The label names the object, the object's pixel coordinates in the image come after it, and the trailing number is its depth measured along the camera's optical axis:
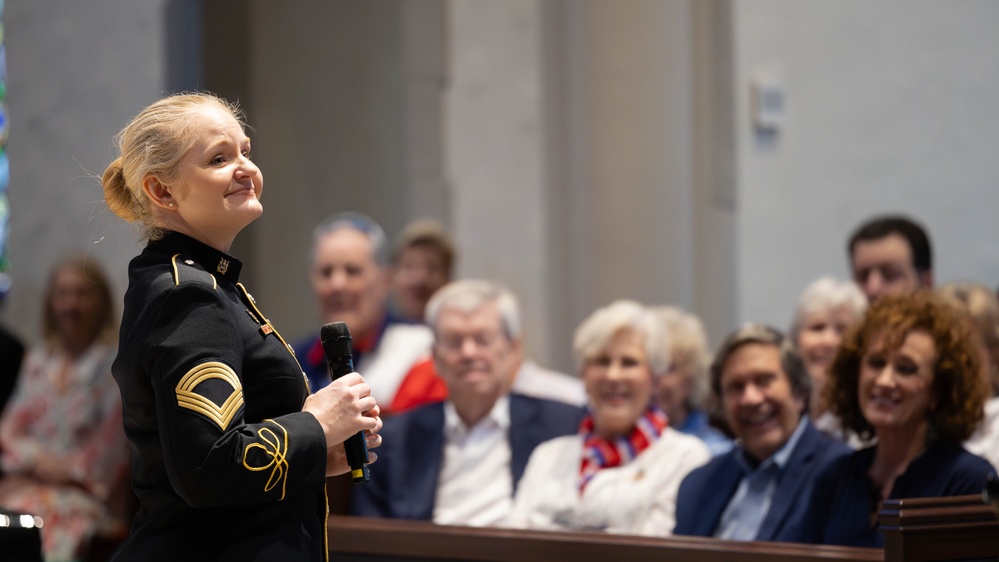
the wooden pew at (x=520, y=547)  7.01
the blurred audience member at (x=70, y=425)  14.60
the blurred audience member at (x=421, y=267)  14.10
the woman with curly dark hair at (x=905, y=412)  7.43
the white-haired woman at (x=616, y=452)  8.97
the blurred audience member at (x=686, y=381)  11.27
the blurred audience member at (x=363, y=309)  12.03
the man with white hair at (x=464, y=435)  9.96
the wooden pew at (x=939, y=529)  6.14
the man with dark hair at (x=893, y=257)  11.34
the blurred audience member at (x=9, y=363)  14.48
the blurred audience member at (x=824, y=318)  10.99
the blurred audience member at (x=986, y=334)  8.57
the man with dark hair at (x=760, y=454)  8.25
